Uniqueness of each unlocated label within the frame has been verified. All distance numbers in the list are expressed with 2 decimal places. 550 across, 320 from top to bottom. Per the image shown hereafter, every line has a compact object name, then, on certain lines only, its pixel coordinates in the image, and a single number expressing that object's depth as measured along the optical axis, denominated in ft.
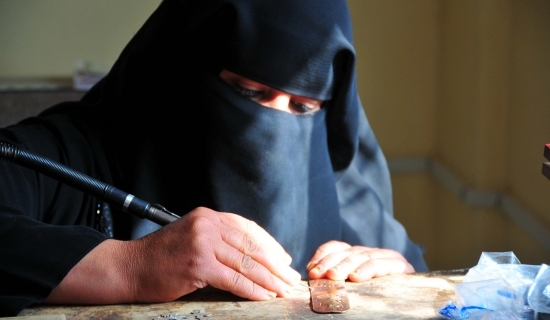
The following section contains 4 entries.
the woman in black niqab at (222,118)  4.98
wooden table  4.17
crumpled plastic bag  4.03
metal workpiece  4.20
